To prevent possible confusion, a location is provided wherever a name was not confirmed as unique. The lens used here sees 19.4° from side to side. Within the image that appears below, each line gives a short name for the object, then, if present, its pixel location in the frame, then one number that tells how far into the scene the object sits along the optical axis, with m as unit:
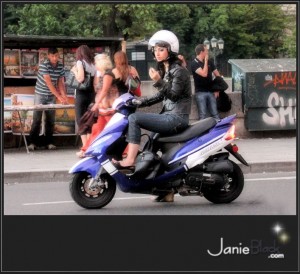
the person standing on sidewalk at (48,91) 13.41
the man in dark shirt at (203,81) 13.41
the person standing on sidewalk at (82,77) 12.30
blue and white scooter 8.10
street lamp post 43.72
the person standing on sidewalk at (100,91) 11.81
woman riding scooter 8.05
